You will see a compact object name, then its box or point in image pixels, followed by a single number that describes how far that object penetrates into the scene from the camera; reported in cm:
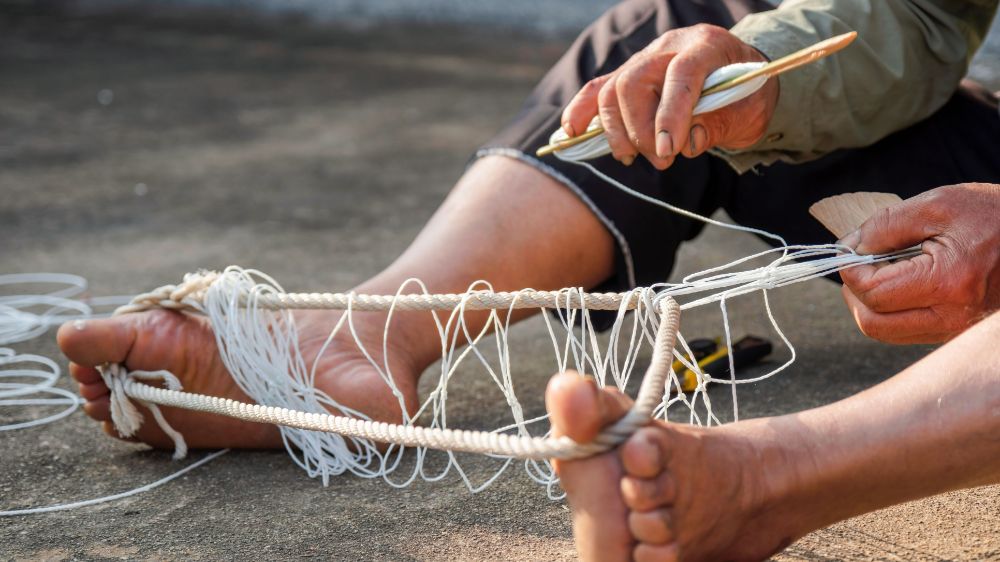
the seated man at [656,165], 260
